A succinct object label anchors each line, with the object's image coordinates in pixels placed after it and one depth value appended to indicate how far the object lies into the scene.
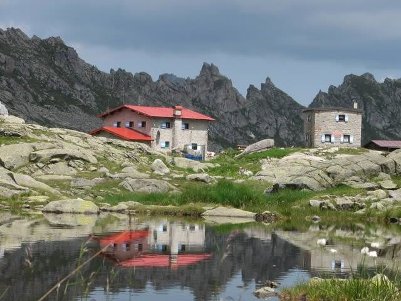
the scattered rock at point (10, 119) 90.14
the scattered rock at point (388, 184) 65.03
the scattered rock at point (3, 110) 106.41
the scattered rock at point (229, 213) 56.07
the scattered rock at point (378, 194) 61.76
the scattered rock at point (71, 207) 54.59
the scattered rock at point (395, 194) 61.25
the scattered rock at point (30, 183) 62.22
